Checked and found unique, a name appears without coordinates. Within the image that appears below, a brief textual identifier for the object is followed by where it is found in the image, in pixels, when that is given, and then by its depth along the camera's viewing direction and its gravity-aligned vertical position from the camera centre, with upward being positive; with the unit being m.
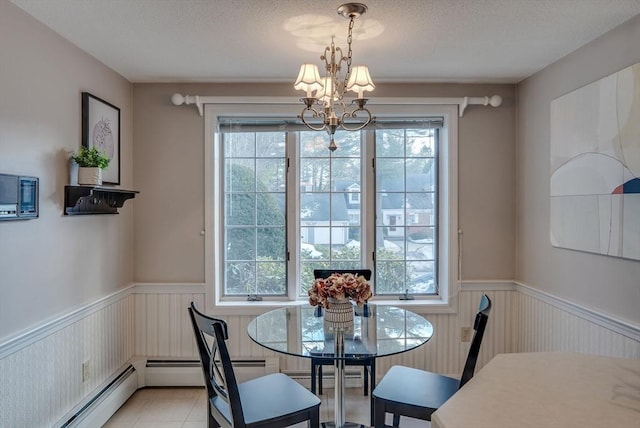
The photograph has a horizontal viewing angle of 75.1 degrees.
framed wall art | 2.52 +0.54
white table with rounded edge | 0.95 -0.47
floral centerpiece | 2.24 -0.42
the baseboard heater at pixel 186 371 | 3.14 -1.20
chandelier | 1.94 +0.62
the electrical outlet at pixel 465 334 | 3.21 -0.93
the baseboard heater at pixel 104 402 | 2.36 -1.19
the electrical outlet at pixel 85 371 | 2.50 -0.96
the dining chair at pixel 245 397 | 1.81 -0.90
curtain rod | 3.09 +0.84
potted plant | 2.36 +0.27
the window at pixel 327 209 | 3.32 +0.03
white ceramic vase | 2.29 -0.57
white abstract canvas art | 2.05 +0.25
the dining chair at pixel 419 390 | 1.99 -0.90
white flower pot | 2.36 +0.21
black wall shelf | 2.33 +0.08
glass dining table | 1.95 -0.64
